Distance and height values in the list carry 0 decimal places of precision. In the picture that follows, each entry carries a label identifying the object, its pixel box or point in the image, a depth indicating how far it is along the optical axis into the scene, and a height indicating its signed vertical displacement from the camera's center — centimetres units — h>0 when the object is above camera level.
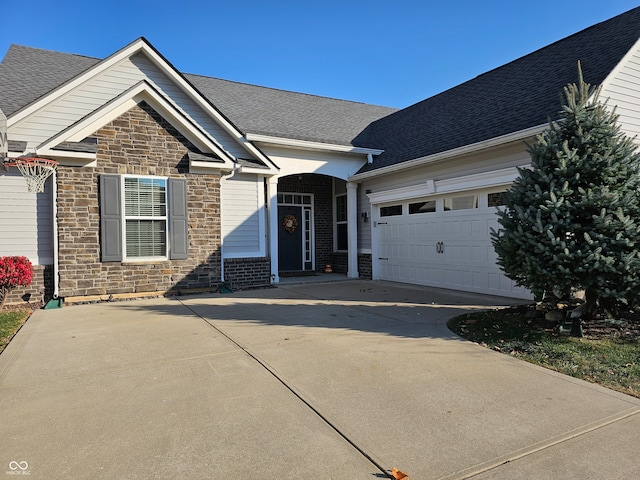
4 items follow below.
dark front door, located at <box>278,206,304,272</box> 1397 +6
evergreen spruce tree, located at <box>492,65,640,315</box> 520 +30
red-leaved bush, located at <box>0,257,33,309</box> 793 -56
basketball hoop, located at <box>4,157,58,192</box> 782 +152
